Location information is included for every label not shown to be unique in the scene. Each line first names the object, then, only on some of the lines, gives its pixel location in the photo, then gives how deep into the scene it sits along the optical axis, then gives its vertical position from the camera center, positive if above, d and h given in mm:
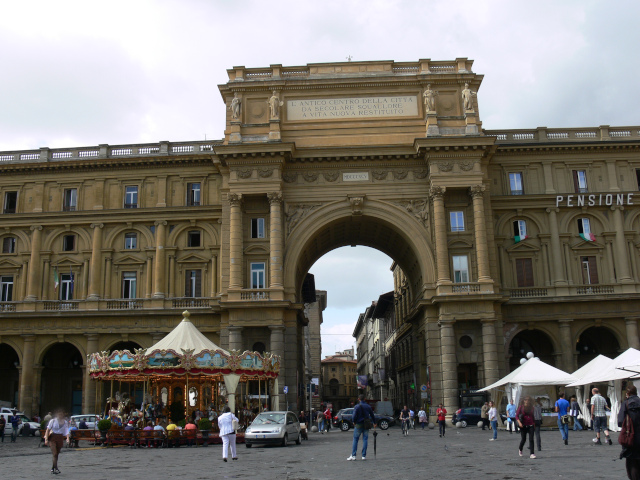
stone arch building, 44656 +11450
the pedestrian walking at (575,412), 33606 -1427
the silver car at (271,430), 28359 -1623
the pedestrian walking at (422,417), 43031 -1866
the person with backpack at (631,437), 10633 -865
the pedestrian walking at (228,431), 21500 -1209
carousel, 30719 +1027
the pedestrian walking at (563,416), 24703 -1228
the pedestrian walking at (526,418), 19906 -985
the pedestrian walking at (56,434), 18406 -1027
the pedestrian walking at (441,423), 32812 -1742
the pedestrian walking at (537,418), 20609 -1030
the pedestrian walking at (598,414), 24188 -1121
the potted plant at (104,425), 30375 -1291
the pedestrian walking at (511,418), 30875 -1534
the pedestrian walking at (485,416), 37544 -1672
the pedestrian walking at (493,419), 28628 -1421
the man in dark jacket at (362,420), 20047 -913
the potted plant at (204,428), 30531 -1553
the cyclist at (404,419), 36781 -1713
